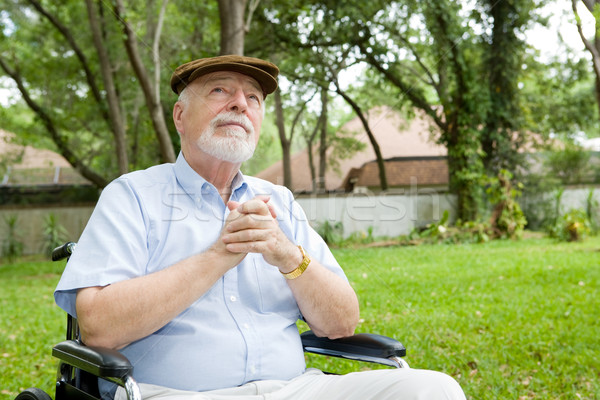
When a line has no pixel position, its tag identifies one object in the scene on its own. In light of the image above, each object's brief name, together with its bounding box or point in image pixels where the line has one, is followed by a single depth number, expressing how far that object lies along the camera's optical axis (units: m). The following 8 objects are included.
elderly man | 1.51
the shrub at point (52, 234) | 11.95
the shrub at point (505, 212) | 11.30
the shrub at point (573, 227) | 10.10
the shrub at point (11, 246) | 12.30
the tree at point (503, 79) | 12.38
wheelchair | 1.35
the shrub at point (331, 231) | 11.89
